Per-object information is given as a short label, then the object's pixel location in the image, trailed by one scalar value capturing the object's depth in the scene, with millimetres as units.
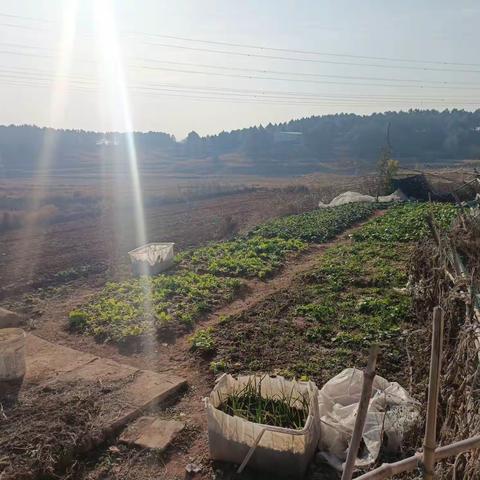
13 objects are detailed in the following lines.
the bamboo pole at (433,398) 1562
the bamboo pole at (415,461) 1646
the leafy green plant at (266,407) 3590
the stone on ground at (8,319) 6930
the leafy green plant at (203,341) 5852
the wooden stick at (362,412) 1317
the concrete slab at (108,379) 4336
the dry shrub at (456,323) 2544
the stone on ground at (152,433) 3922
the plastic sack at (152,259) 10000
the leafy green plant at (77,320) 7195
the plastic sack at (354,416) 3424
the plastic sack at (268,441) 3264
